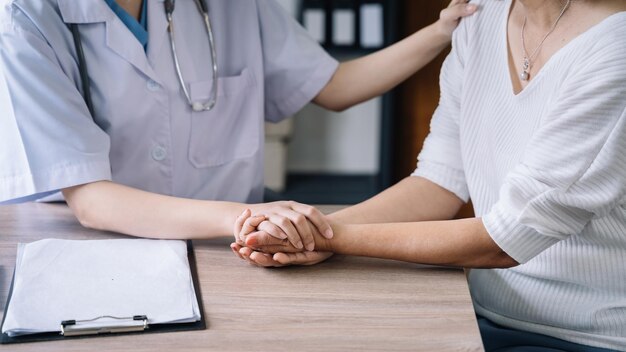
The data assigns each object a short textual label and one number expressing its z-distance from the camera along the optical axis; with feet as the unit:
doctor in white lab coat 4.74
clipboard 3.59
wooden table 3.62
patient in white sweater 4.15
